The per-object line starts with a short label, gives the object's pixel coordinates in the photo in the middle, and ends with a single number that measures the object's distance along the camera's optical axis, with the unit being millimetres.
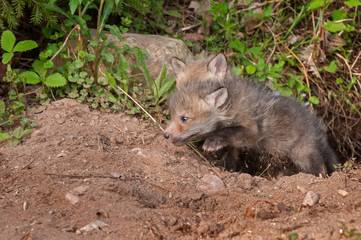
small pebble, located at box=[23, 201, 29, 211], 5678
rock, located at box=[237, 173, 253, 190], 7220
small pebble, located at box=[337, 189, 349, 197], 6604
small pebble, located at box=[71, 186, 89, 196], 5926
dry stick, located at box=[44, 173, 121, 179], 6375
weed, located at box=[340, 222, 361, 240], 4801
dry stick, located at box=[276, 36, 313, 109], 11590
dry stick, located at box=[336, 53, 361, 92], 11877
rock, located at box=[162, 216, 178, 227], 5492
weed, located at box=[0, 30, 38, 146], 7820
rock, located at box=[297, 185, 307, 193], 6900
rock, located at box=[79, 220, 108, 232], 5242
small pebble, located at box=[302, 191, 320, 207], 6391
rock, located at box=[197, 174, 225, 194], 6836
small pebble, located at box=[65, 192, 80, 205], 5797
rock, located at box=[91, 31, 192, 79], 10375
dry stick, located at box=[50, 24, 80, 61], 8805
